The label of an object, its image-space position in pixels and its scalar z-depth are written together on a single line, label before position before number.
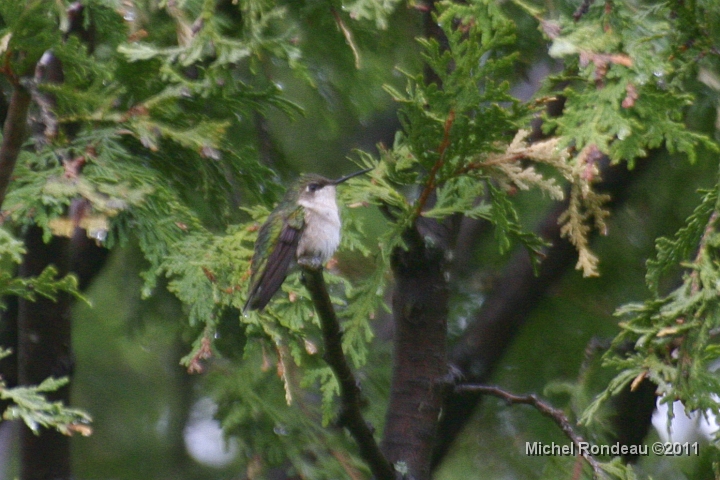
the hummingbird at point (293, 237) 7.98
